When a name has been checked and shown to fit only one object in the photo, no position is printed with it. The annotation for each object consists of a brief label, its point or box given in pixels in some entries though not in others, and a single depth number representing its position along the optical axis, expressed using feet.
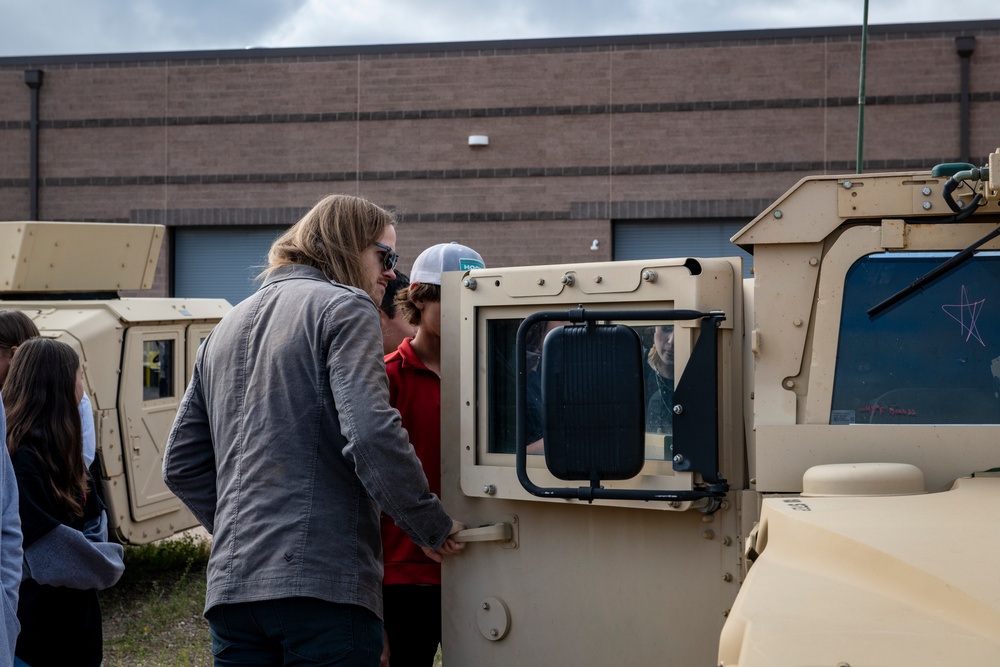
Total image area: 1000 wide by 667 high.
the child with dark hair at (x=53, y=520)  11.31
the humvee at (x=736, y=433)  7.17
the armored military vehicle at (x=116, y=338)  24.57
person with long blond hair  8.36
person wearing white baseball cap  10.80
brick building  49.11
